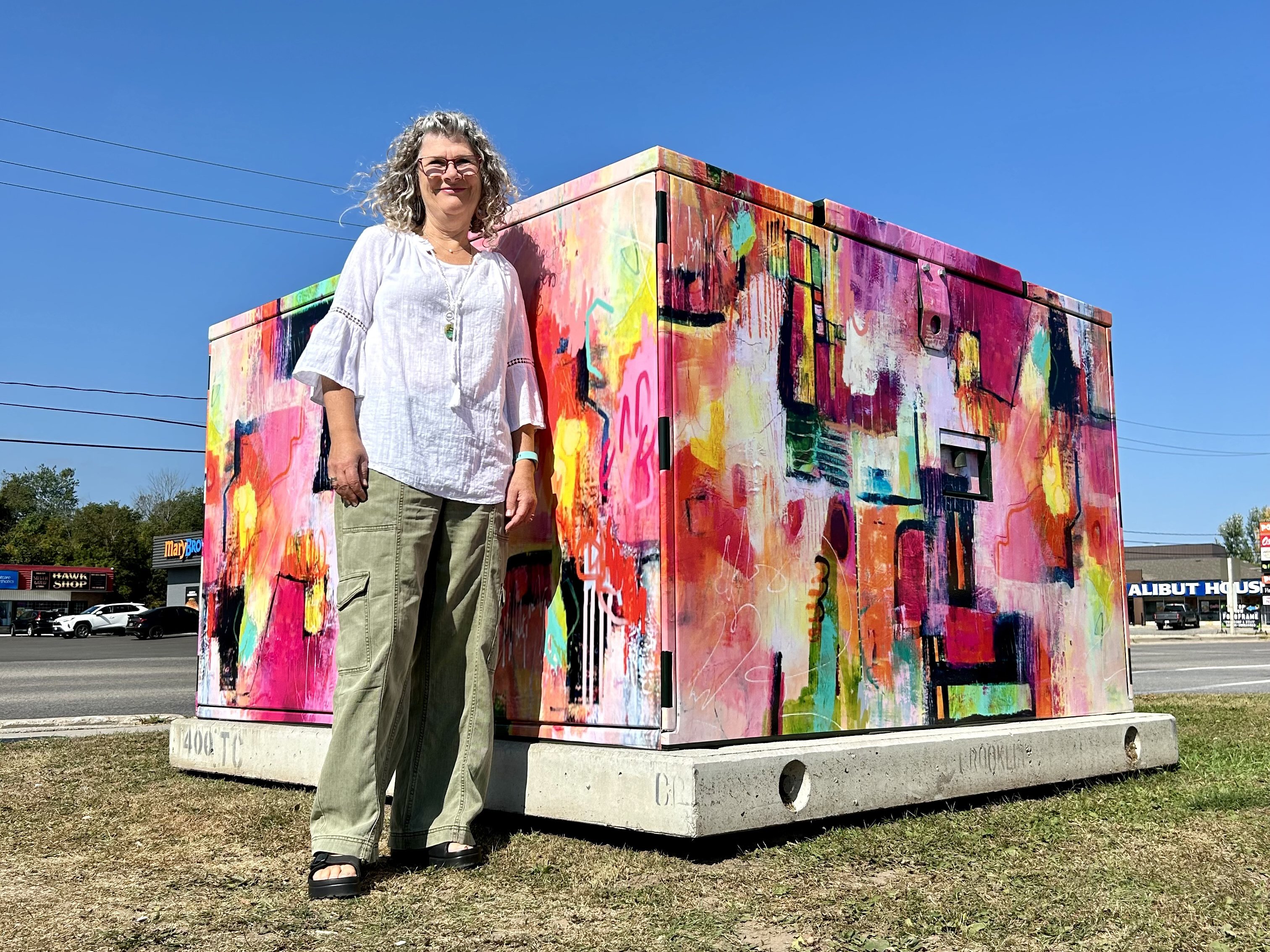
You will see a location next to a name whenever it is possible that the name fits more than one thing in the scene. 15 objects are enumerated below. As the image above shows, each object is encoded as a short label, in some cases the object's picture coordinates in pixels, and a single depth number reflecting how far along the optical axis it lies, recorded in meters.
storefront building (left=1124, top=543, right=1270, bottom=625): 75.19
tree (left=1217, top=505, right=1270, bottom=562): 96.62
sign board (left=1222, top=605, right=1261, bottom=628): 57.62
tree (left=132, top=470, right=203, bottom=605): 84.25
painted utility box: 3.62
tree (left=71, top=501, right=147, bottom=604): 76.38
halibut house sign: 75.25
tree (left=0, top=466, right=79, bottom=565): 76.38
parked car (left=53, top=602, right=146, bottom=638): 44.38
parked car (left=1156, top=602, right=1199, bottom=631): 55.91
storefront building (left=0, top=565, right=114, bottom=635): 56.59
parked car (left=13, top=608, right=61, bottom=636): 47.25
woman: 3.27
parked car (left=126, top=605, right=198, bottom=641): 38.31
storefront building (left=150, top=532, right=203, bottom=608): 50.81
